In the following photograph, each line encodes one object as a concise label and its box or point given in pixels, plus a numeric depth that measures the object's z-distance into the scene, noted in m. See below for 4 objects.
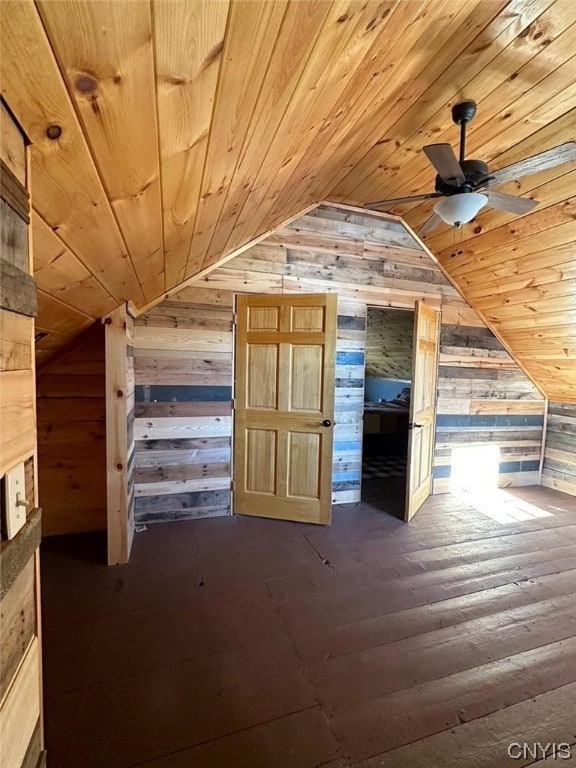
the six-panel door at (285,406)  3.06
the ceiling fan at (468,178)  1.62
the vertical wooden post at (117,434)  2.29
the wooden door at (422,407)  3.19
